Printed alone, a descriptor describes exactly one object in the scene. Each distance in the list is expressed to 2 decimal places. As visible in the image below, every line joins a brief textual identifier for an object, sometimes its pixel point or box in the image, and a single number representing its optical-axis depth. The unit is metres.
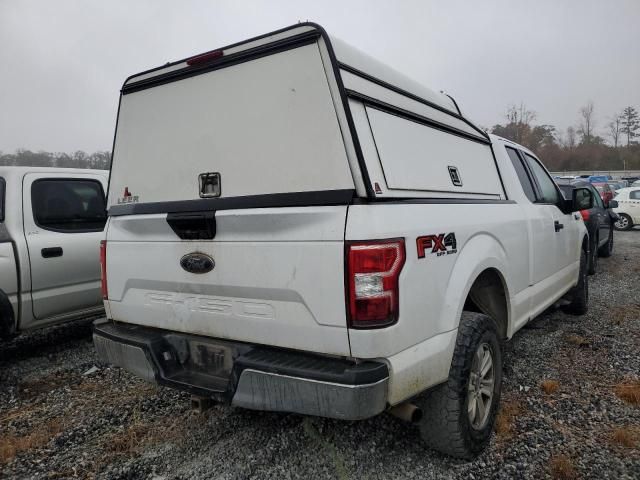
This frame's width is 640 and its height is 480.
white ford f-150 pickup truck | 2.00
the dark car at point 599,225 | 7.69
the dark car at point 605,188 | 15.69
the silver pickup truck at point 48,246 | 4.11
